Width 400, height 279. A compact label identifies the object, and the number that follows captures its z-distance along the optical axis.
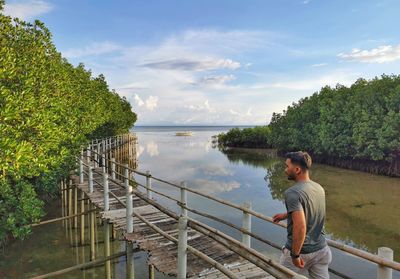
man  3.83
